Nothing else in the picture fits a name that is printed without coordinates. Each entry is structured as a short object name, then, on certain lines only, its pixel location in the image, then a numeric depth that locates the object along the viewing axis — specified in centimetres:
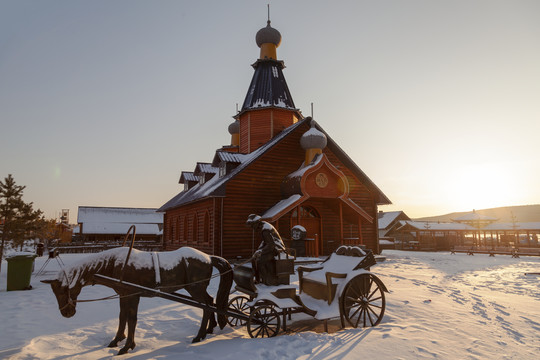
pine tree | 1623
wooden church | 1812
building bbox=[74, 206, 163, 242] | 4612
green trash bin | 1173
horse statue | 586
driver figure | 712
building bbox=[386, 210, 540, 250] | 3766
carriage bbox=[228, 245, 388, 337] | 668
